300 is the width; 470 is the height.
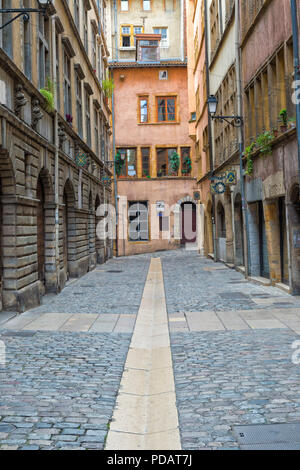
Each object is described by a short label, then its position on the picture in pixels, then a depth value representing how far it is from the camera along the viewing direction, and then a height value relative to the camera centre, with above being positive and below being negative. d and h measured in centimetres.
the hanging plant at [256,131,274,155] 1350 +229
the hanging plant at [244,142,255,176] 1584 +219
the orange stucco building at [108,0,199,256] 3744 +624
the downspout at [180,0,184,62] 3985 +1612
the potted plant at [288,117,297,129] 1159 +238
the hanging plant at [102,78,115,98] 2938 +833
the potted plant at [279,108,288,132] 1236 +260
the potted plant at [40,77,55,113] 1371 +377
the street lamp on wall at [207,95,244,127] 1702 +397
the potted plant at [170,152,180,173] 3788 +510
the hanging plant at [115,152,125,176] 3686 +498
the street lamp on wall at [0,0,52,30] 885 +392
